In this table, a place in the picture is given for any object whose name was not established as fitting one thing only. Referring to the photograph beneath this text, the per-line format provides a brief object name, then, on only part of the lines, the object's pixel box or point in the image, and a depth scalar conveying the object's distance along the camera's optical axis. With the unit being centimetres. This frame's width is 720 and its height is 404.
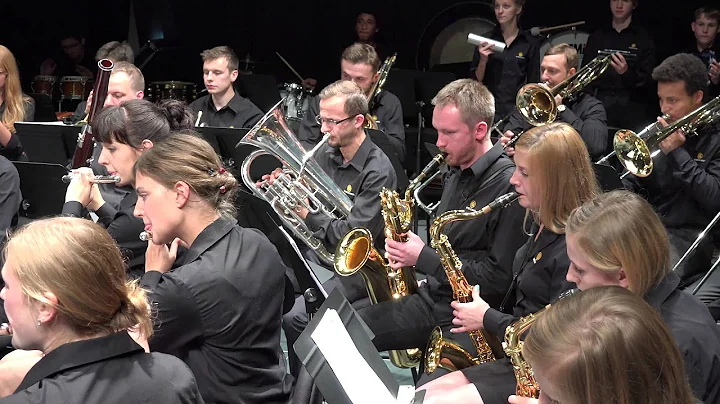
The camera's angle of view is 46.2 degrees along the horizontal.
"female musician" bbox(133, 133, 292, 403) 247
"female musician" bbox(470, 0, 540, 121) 738
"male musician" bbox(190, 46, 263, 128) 639
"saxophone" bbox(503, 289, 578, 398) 272
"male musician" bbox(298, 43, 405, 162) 652
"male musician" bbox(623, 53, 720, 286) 450
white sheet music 214
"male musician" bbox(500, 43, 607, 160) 573
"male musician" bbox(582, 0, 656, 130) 710
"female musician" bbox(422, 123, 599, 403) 296
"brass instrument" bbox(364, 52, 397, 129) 666
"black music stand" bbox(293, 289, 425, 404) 213
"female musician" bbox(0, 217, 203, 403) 180
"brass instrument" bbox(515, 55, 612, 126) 513
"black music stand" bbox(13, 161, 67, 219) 443
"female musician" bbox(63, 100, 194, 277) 351
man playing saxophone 349
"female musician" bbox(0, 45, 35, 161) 566
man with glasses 416
